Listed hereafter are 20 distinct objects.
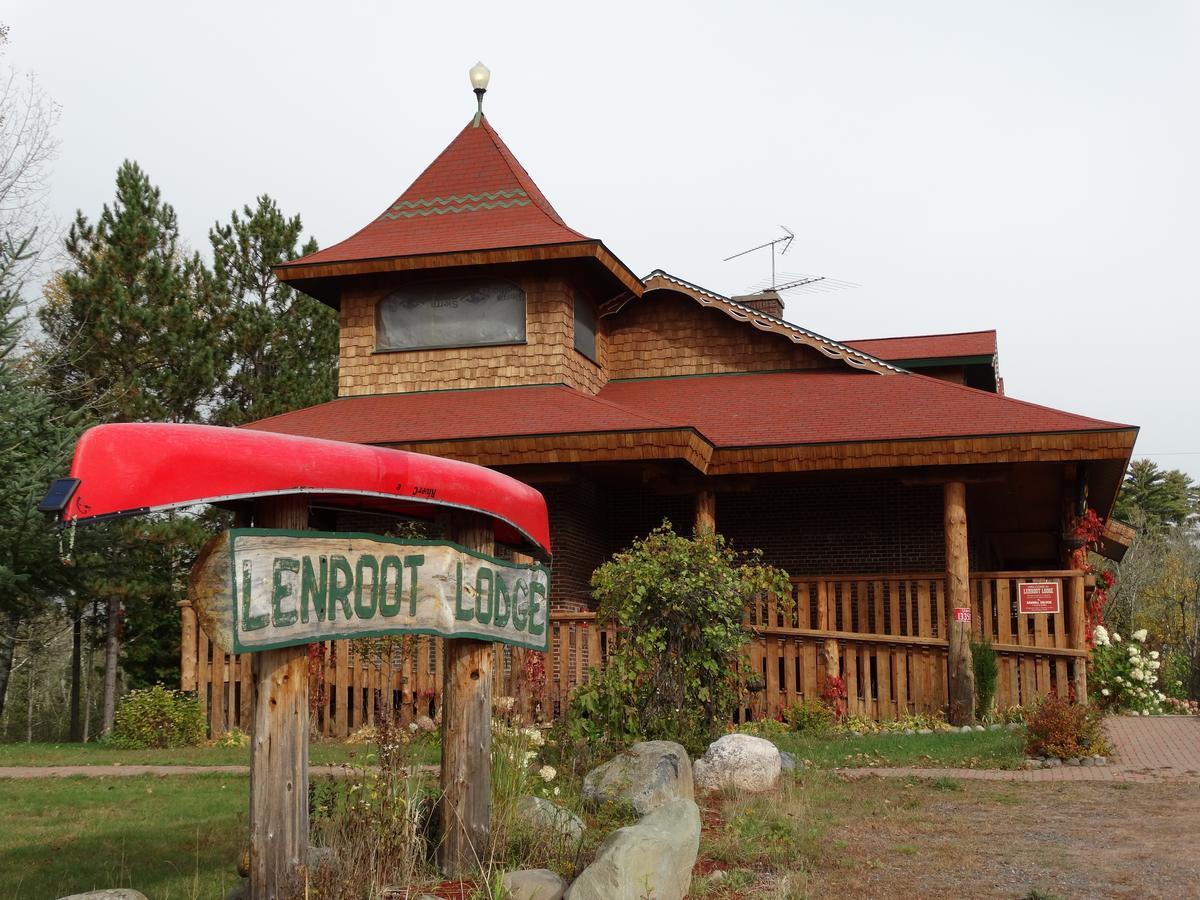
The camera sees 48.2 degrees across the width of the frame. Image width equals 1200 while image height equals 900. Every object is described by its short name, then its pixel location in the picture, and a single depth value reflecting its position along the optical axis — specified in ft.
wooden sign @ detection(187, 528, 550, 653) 17.93
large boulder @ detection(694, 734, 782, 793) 34.45
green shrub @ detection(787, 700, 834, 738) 49.78
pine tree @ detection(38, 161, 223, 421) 81.66
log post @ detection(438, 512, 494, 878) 23.38
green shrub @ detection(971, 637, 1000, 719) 50.72
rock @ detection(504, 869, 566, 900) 21.50
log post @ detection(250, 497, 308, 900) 18.60
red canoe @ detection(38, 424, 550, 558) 16.02
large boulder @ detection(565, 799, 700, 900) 20.89
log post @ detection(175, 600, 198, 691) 53.47
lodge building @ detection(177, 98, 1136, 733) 51.88
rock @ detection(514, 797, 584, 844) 25.36
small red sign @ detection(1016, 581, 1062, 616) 52.08
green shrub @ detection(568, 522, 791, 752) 38.50
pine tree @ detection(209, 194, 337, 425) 92.84
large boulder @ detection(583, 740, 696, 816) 29.43
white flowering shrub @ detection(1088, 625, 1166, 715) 64.59
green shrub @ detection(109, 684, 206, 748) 51.31
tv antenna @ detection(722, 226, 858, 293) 84.33
